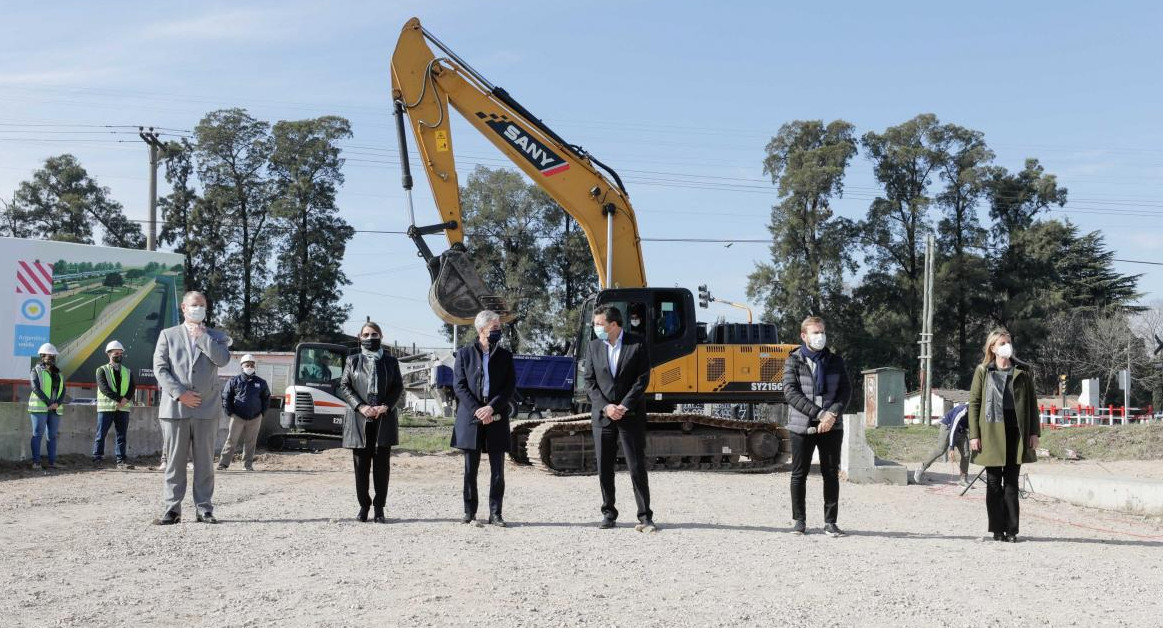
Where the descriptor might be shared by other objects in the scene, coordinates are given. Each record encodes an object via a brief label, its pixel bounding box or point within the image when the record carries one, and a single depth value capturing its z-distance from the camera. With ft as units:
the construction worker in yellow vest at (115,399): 51.52
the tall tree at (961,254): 174.40
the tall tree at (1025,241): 176.14
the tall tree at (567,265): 174.29
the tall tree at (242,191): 166.71
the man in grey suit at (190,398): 29.30
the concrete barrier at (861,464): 48.75
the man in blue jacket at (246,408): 51.85
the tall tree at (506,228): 173.68
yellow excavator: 53.26
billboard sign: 91.40
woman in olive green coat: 28.48
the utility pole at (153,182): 114.73
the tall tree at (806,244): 166.20
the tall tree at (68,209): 175.11
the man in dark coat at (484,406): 29.60
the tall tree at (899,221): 174.60
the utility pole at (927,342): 125.49
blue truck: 99.86
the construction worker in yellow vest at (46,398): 49.42
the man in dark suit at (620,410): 29.09
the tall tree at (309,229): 166.40
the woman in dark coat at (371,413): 30.40
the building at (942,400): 164.37
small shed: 113.60
